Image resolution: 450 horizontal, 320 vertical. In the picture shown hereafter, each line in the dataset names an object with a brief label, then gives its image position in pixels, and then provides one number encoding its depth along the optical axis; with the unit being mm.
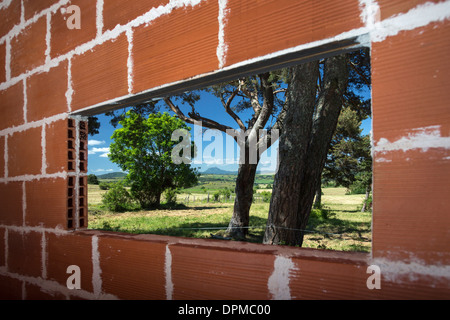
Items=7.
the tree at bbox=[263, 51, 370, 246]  5223
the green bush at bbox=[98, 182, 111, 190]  15067
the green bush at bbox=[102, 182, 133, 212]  14508
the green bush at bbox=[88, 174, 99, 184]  16900
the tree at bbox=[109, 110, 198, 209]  15180
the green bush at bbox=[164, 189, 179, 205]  15539
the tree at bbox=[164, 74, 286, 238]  8305
